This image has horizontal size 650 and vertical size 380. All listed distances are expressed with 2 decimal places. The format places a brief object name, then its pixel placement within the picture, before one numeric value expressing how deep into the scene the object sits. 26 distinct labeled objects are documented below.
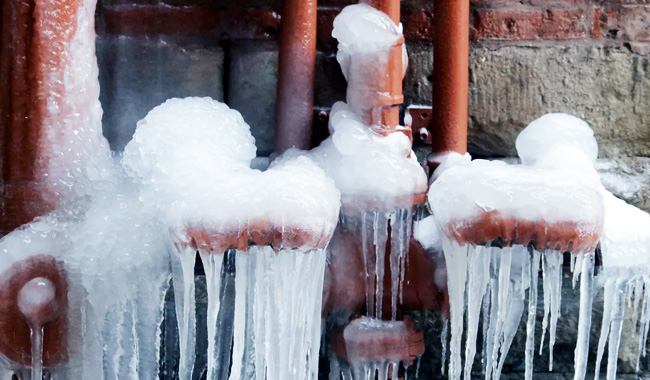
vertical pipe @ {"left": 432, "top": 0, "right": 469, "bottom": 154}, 4.03
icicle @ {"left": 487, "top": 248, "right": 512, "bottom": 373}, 3.81
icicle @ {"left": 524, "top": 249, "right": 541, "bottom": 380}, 3.85
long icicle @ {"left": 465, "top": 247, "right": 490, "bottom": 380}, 3.82
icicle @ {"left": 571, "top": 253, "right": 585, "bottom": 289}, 3.82
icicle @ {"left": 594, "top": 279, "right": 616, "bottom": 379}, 3.90
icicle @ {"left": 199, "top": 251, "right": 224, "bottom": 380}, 3.73
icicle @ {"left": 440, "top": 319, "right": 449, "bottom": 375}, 4.08
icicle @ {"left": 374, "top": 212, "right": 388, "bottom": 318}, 3.84
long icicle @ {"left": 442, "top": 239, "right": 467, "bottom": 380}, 3.81
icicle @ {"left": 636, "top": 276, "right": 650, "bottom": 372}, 3.92
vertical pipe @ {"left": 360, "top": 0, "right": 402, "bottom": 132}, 3.87
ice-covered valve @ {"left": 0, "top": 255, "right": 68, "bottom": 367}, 3.78
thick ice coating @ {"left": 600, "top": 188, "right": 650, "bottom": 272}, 3.87
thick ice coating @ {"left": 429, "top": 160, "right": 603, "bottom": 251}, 3.71
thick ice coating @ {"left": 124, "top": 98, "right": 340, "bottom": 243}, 3.68
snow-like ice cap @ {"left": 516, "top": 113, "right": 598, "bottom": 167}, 3.87
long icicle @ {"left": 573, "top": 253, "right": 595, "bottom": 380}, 3.86
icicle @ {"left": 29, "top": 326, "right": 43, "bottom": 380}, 3.80
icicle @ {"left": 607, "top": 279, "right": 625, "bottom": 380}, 3.91
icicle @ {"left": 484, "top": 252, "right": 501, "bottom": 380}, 3.89
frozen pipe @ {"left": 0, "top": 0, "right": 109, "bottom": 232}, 3.83
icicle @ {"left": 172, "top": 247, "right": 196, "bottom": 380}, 3.76
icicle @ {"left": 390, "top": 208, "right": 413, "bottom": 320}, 3.85
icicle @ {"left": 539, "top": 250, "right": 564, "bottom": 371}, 3.80
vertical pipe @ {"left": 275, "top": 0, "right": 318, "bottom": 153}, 3.96
